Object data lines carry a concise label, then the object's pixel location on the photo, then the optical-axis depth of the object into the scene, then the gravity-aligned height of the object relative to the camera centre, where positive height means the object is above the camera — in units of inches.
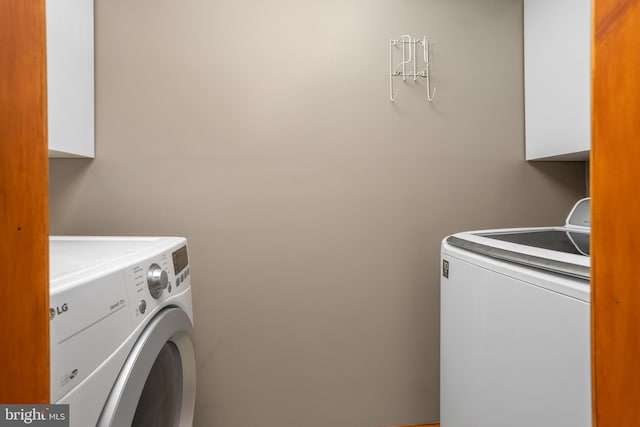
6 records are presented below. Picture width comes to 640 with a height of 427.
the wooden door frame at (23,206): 12.0 +0.2
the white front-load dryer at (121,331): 18.2 -8.8
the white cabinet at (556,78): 44.8 +20.5
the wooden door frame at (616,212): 12.0 -0.1
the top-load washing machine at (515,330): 22.9 -10.7
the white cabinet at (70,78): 41.7 +19.2
